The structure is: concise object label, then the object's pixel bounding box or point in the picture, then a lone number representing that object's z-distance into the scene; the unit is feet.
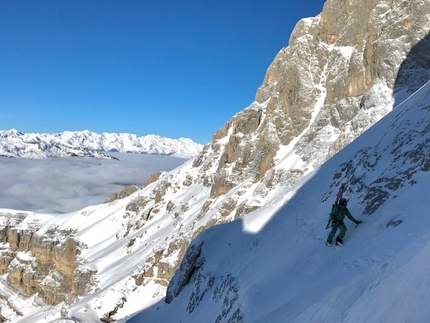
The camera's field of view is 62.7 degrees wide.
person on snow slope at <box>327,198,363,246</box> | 46.32
